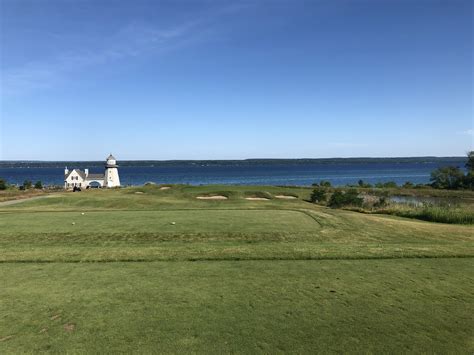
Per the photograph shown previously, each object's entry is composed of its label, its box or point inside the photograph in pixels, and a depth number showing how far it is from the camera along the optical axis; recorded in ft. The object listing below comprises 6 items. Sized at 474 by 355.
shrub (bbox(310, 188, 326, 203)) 106.44
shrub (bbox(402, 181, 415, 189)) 182.24
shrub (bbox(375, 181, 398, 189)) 185.30
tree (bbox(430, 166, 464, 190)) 184.03
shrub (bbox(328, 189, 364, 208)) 90.07
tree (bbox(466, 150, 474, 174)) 198.95
